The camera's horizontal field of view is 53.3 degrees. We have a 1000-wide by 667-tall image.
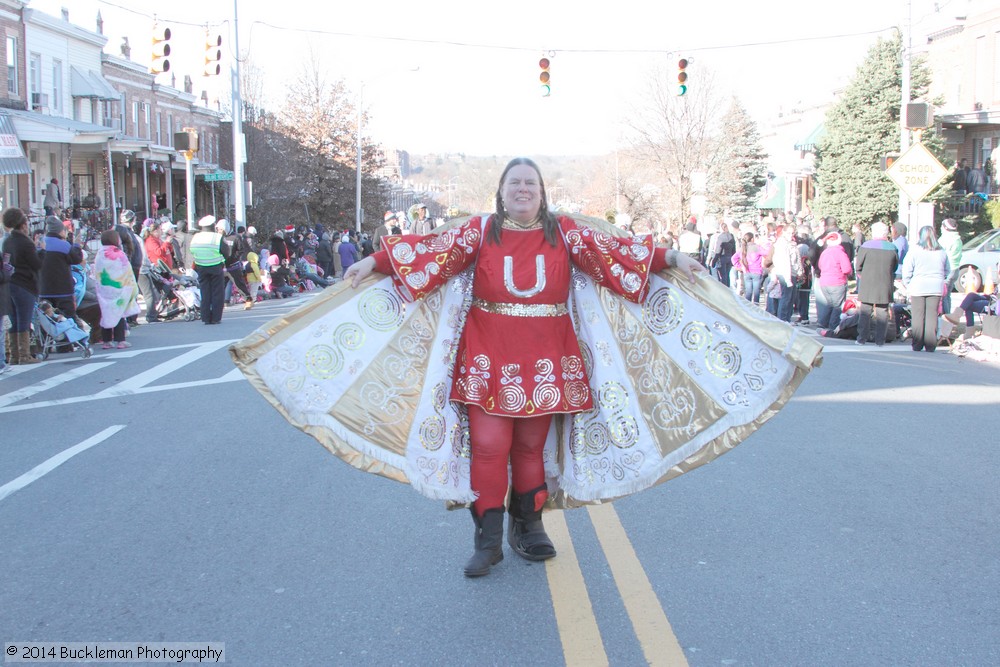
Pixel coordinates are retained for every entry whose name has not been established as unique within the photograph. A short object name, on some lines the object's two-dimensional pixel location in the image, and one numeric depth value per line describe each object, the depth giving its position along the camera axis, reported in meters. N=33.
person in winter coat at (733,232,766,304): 19.42
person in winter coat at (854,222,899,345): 14.93
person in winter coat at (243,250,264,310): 23.11
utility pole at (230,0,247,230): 29.05
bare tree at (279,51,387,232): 56.62
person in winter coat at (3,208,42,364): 12.54
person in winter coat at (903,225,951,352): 14.20
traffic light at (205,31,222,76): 23.80
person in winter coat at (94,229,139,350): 14.59
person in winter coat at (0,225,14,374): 11.62
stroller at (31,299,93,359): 13.73
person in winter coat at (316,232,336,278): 31.86
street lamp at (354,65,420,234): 47.80
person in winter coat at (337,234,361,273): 27.96
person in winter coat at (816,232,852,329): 16.56
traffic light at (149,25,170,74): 21.84
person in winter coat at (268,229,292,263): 26.23
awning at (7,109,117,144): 29.12
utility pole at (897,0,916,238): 20.61
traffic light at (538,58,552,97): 24.56
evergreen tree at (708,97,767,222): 52.97
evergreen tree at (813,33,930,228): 36.09
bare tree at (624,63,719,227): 46.00
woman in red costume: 4.88
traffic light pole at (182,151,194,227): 25.28
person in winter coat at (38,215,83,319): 13.92
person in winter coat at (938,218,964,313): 16.88
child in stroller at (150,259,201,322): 18.86
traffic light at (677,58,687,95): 23.33
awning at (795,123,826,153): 44.39
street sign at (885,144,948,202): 18.56
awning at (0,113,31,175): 25.38
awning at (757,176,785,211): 53.22
